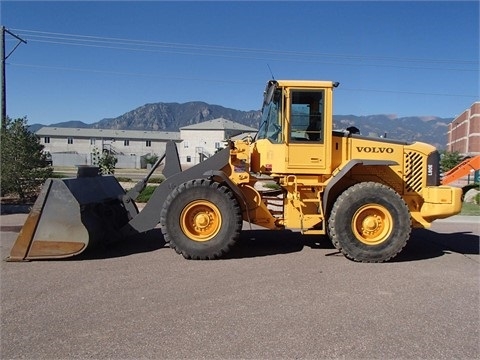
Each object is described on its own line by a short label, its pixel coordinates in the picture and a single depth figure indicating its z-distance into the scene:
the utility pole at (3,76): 21.41
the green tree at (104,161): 21.48
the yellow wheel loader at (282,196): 6.68
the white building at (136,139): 77.12
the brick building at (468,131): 80.12
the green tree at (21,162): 13.27
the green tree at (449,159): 31.86
